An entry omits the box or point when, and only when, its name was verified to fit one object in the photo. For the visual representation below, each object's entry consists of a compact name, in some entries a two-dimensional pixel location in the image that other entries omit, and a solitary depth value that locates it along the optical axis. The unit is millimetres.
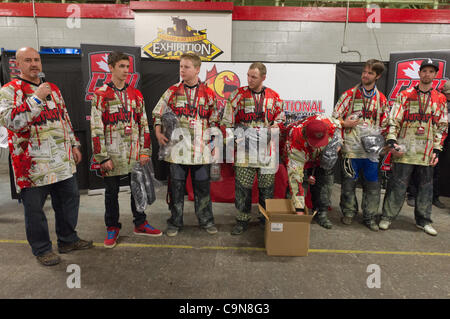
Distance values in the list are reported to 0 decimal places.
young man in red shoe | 2463
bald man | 2059
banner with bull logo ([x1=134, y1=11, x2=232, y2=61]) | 5590
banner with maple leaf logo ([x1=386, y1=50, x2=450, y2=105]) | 4055
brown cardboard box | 2410
